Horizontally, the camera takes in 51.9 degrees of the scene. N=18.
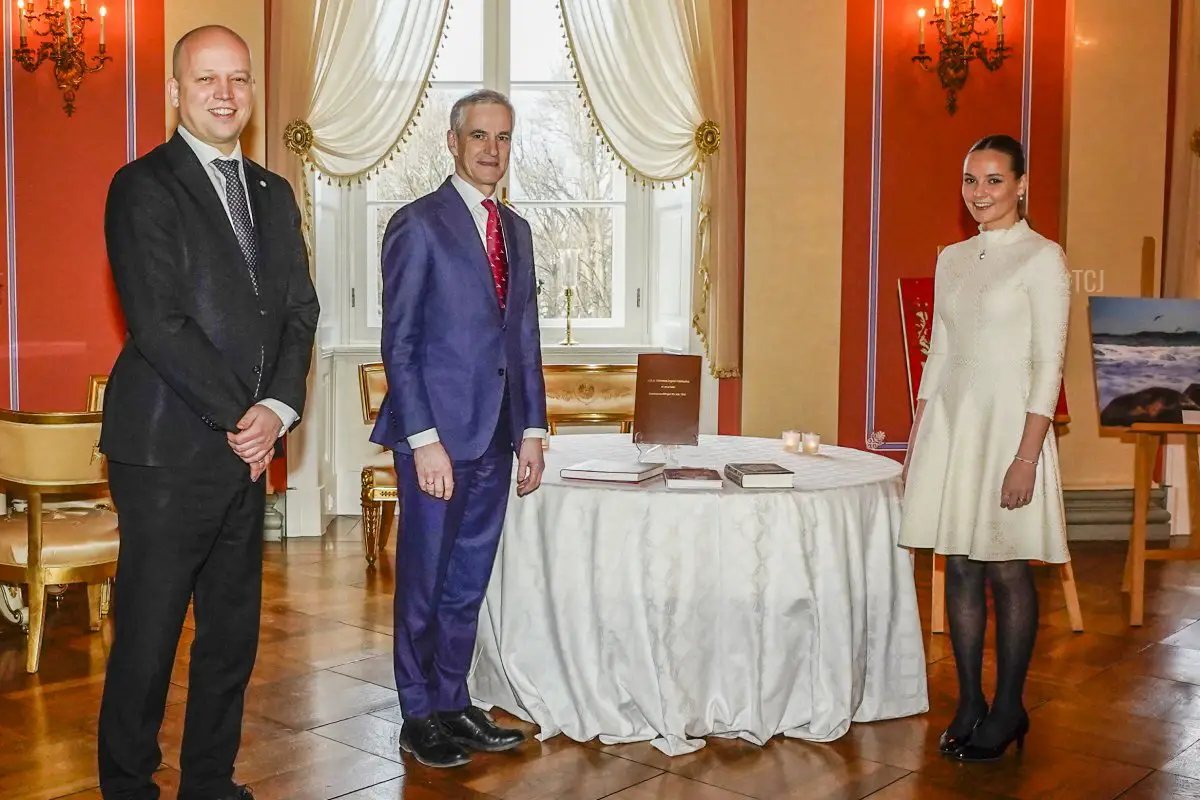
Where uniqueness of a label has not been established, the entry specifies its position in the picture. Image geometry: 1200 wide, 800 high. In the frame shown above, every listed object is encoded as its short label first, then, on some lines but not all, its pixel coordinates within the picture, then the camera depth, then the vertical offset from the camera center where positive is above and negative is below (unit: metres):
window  6.14 +0.75
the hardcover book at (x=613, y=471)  3.18 -0.36
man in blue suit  2.92 -0.18
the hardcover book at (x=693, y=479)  3.15 -0.37
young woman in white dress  2.96 -0.26
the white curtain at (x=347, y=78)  5.53 +1.15
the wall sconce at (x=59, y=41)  5.23 +1.22
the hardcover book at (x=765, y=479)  3.14 -0.36
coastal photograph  4.61 -0.07
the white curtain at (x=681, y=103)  5.64 +1.07
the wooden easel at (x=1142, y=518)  4.55 -0.67
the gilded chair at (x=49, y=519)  3.76 -0.61
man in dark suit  2.32 -0.10
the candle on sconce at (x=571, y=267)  6.36 +0.35
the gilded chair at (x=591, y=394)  5.77 -0.28
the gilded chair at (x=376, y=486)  5.36 -0.67
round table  3.10 -0.69
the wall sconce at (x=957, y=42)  5.73 +1.38
